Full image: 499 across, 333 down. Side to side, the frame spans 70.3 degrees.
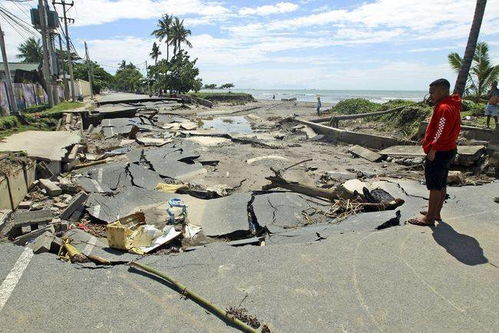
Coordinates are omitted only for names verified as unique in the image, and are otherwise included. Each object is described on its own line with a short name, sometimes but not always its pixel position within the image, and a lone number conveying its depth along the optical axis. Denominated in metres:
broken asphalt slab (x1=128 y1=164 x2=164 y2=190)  8.56
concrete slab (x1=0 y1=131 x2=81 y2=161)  8.65
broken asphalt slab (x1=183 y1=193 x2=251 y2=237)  5.55
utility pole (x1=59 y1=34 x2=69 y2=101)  33.54
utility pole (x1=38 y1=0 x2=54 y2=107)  22.12
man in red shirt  4.64
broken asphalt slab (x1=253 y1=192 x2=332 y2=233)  5.74
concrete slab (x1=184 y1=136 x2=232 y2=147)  14.99
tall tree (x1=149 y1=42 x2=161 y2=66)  69.62
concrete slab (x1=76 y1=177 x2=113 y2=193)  7.65
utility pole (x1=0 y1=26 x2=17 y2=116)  15.64
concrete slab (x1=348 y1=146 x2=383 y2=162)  11.86
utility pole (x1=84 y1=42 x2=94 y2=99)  49.02
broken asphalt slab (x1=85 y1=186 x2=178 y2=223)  6.31
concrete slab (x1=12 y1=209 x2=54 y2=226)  5.20
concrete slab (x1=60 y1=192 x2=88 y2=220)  5.87
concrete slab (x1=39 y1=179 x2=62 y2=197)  7.15
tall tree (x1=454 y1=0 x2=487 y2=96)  12.20
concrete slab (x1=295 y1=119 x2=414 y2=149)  13.27
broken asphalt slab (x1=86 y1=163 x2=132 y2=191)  8.40
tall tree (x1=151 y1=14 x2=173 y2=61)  57.25
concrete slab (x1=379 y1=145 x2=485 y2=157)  8.91
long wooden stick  3.05
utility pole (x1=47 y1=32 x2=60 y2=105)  26.99
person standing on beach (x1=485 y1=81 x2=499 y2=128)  11.12
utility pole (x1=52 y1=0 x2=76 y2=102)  32.22
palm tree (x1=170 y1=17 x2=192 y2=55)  56.31
